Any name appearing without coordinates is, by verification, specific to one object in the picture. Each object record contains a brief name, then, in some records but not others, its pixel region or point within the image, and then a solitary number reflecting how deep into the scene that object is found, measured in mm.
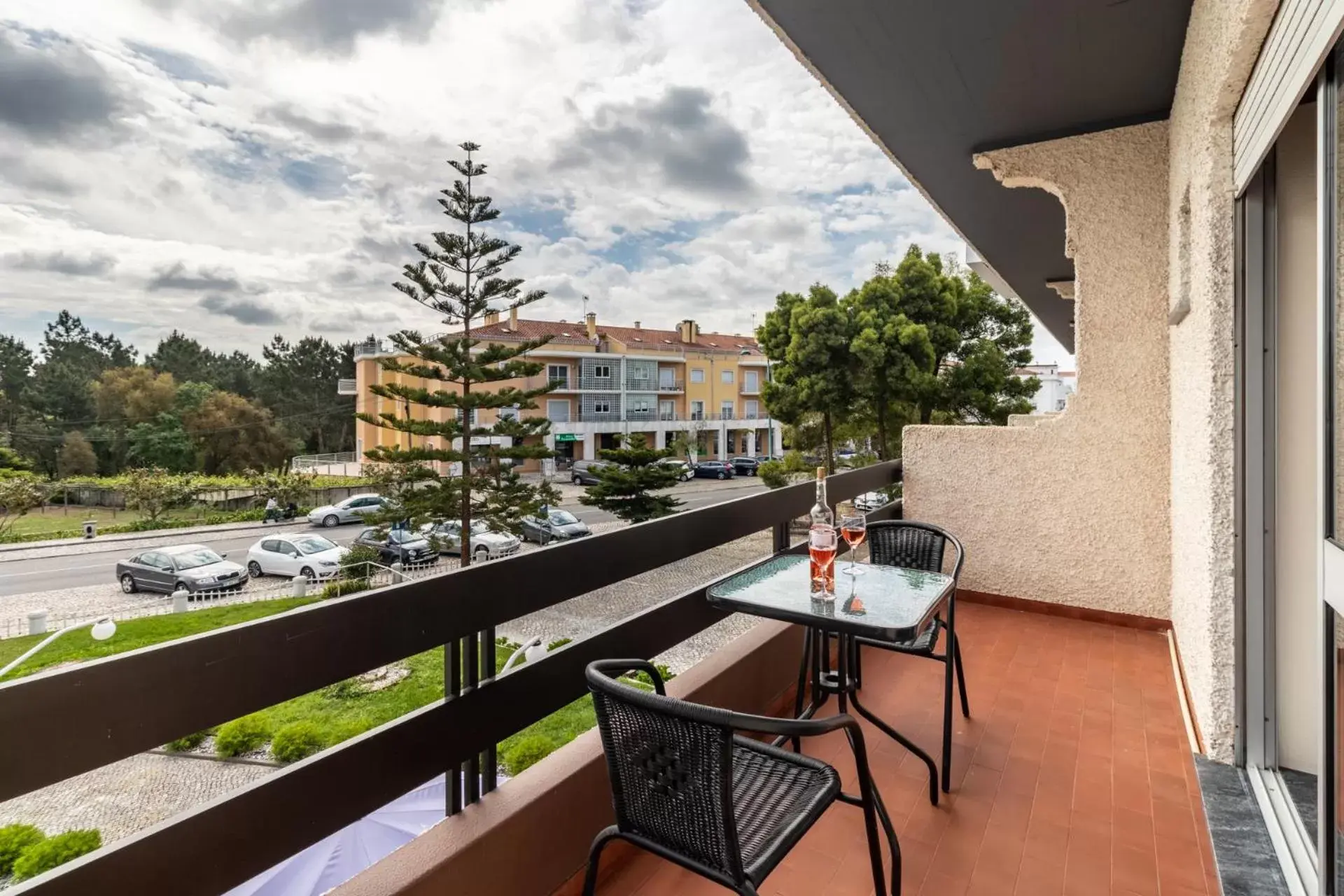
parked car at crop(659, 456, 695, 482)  23547
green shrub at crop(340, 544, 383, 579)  18750
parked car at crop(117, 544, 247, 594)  16516
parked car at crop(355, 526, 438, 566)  19031
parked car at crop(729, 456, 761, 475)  31073
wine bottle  1660
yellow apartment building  28672
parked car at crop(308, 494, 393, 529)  23172
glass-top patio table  1507
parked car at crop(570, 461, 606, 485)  26697
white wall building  25344
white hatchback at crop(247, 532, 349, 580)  18969
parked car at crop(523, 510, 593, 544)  19766
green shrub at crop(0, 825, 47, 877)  7002
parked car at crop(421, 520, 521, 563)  19312
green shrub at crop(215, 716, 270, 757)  6019
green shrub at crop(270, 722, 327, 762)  7434
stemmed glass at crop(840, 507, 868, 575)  1816
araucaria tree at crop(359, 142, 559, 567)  17266
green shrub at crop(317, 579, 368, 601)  16288
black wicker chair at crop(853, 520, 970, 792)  2180
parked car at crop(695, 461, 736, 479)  30375
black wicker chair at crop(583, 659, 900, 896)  947
